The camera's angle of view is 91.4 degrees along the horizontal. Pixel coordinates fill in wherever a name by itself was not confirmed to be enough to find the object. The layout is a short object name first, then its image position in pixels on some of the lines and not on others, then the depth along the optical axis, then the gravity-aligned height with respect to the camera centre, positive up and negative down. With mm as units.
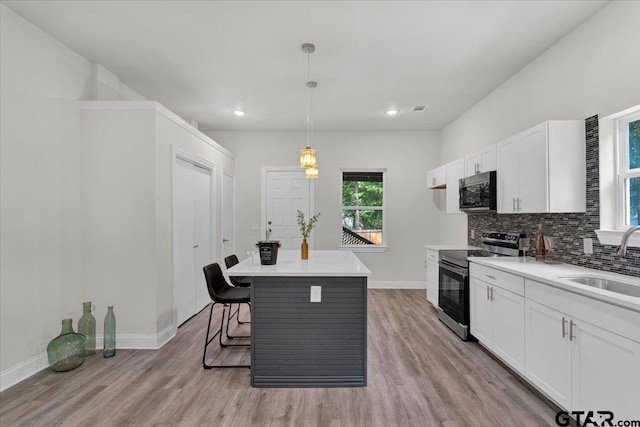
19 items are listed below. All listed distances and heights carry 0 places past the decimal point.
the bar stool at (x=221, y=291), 2709 -743
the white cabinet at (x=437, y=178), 4728 +562
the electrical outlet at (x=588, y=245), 2449 -259
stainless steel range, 3236 -695
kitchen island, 2424 -920
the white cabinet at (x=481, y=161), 3359 +595
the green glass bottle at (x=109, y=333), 2918 -1122
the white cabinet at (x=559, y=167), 2521 +376
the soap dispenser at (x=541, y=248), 2904 -330
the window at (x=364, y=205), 5816 +147
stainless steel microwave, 3314 +232
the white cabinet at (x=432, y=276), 4051 -846
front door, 5715 +240
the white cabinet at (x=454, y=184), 4152 +396
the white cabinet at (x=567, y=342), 1564 -811
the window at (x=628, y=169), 2230 +314
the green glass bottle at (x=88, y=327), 2893 -1064
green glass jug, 2617 -1160
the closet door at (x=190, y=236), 3656 -295
